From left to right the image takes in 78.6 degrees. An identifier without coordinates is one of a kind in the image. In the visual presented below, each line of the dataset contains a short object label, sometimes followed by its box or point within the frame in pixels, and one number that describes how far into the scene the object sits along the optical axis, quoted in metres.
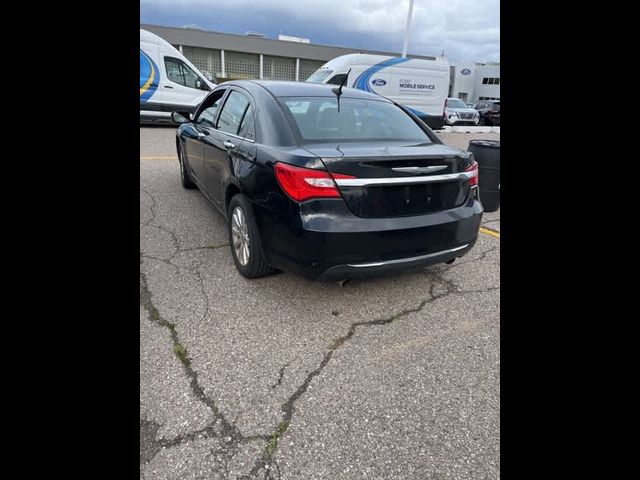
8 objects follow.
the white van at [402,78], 15.91
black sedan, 2.42
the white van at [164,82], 12.62
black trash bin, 5.18
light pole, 23.27
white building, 45.56
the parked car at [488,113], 24.16
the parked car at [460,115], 21.00
